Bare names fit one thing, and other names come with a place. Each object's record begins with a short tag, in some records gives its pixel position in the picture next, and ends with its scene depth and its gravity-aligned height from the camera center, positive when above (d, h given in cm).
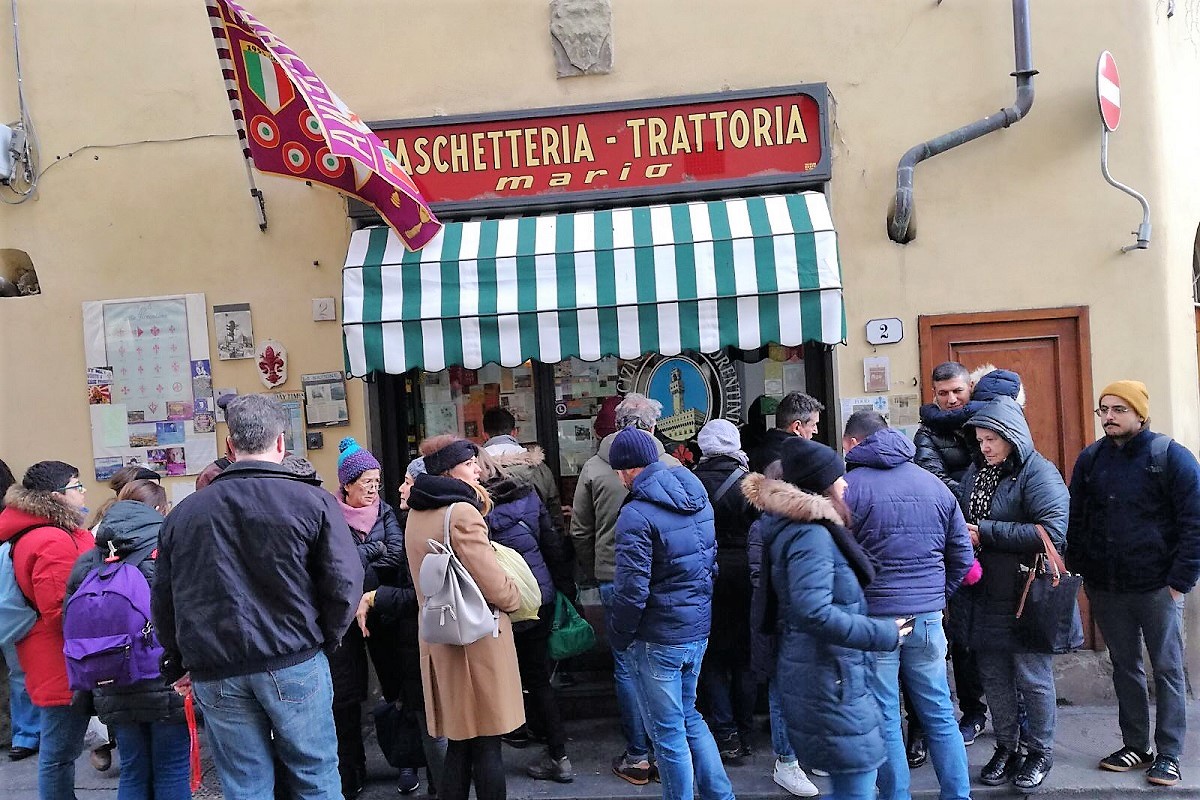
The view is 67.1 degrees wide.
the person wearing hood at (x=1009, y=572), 418 -99
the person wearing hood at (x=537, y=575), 451 -96
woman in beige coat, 367 -109
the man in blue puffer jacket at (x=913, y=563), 377 -81
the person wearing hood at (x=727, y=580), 466 -104
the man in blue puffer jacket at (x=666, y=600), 377 -91
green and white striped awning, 500 +54
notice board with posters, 593 +20
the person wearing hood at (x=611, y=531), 468 -77
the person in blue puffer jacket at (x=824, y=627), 314 -88
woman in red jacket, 411 -77
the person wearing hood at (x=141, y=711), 376 -123
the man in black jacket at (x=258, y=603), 314 -69
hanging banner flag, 485 +157
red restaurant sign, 561 +149
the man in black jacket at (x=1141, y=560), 423 -97
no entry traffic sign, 520 +156
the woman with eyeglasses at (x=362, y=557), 444 -79
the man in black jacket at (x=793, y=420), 477 -23
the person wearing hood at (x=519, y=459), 498 -38
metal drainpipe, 525 +139
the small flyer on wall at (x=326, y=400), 587 +3
